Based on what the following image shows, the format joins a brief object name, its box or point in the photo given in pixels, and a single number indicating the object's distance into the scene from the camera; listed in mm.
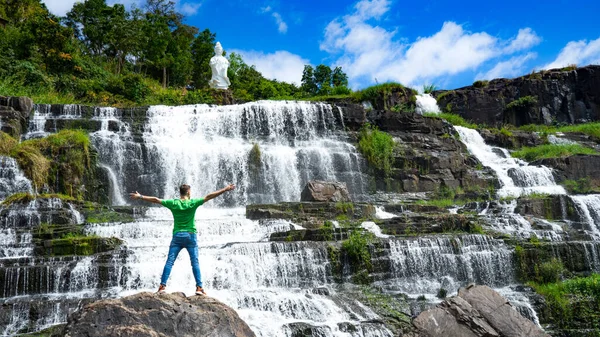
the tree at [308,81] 41875
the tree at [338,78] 42094
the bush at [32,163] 15727
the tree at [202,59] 39375
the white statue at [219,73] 32000
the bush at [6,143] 16031
